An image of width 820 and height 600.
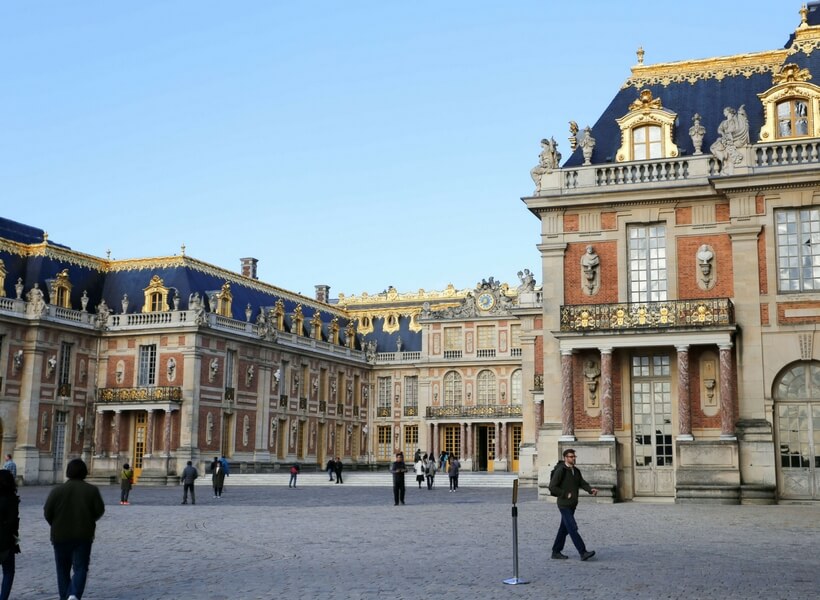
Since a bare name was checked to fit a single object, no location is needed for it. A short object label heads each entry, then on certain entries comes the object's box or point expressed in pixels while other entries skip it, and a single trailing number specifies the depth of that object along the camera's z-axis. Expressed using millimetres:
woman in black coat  8844
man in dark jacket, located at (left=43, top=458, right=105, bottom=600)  9125
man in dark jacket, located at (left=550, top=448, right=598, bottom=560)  12672
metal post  10643
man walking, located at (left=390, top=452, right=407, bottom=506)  26000
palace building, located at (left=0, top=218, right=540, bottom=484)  45250
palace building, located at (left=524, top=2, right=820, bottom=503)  24297
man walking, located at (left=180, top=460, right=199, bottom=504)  28188
